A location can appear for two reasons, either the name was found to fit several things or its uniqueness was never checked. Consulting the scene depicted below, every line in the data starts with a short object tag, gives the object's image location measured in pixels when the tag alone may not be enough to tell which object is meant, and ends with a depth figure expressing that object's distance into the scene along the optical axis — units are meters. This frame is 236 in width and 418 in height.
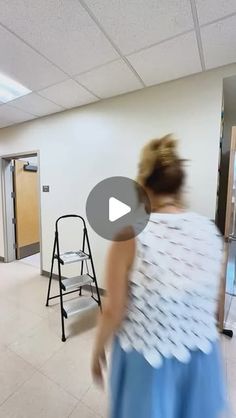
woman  0.70
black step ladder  2.18
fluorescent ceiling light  2.33
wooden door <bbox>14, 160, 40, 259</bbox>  4.28
